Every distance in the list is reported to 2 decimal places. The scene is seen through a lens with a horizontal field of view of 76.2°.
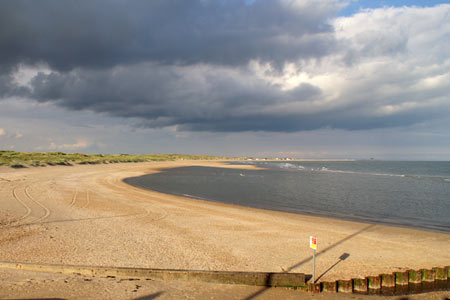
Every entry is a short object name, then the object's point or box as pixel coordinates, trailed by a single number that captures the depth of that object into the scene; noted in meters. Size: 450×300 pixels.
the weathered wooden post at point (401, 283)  8.30
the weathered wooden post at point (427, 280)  8.52
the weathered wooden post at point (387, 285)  8.22
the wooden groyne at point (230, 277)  7.99
